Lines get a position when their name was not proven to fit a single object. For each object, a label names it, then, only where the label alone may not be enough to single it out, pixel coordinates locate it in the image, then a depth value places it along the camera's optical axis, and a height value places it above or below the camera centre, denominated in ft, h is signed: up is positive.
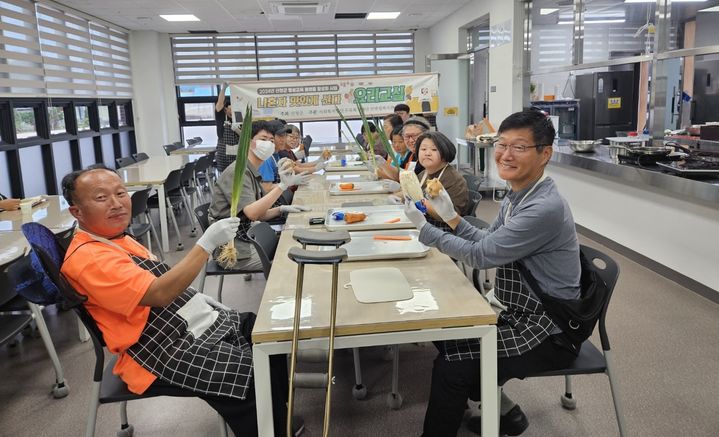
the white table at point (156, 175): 15.56 -1.47
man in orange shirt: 4.79 -1.69
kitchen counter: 10.59 -1.50
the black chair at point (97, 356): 4.83 -2.32
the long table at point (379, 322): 4.52 -1.73
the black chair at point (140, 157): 21.92 -1.19
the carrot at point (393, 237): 7.08 -1.58
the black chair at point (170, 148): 26.77 -1.05
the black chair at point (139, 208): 12.75 -1.96
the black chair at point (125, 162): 19.69 -1.23
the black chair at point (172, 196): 16.53 -2.26
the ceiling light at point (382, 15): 27.96 +5.67
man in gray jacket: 5.41 -1.56
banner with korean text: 21.39 +1.12
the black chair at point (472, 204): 9.86 -1.59
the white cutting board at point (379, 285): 5.09 -1.67
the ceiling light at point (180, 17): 26.35 +5.58
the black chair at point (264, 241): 7.11 -1.68
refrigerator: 19.10 +0.39
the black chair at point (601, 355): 5.45 -2.60
